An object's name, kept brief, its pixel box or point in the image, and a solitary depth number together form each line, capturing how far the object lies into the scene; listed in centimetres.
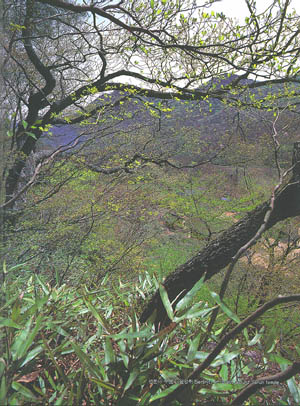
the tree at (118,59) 230
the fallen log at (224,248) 165
